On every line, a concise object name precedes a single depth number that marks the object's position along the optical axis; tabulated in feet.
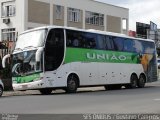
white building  198.29
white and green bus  79.00
